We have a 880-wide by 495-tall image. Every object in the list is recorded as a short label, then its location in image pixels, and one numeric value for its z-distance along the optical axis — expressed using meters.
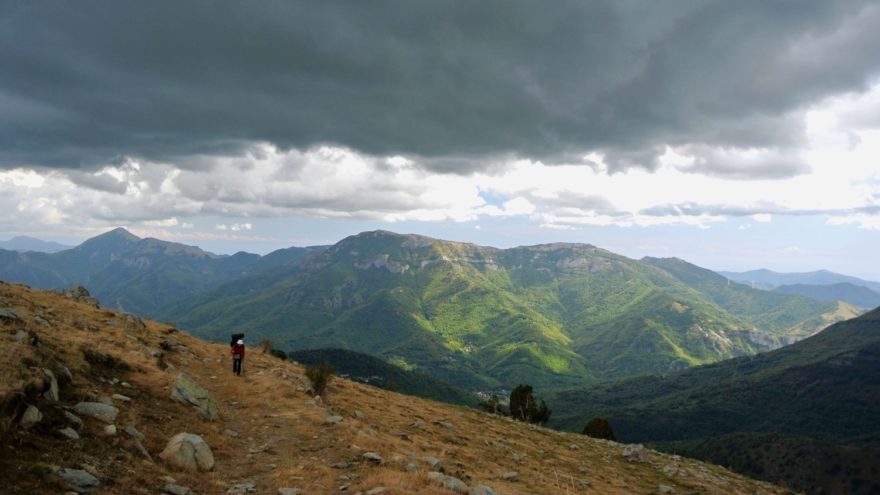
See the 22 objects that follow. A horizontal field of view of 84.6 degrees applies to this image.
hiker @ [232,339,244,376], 38.75
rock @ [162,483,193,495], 15.89
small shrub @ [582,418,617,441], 77.75
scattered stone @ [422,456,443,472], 23.27
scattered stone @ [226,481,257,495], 17.50
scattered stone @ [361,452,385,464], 22.34
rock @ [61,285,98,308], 51.69
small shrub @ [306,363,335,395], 38.77
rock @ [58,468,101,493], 13.89
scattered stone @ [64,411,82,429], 17.89
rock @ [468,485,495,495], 19.84
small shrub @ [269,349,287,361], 58.78
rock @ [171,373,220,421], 25.84
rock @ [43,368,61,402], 18.50
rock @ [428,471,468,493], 19.58
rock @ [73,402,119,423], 19.48
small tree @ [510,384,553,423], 90.97
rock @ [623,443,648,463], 46.41
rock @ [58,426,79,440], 16.80
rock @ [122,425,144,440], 19.38
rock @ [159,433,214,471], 18.61
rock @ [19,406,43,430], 15.91
